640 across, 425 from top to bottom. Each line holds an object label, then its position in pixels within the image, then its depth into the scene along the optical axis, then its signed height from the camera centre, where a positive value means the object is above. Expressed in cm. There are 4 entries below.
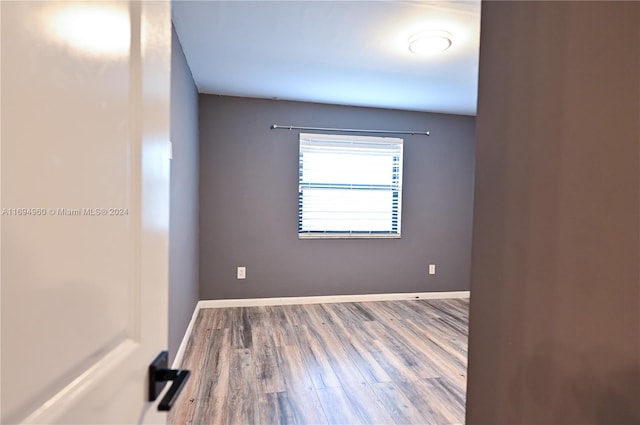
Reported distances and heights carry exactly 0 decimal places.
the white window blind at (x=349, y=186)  375 +21
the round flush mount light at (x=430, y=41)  212 +113
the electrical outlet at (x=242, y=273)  363 -81
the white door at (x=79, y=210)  37 -2
